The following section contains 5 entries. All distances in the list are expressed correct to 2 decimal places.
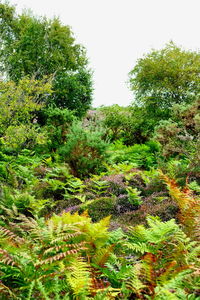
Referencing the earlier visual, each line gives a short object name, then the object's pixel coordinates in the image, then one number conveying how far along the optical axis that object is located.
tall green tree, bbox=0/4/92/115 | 17.19
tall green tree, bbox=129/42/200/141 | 15.84
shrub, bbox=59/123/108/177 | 8.45
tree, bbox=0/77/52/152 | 8.14
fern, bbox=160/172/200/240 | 3.36
